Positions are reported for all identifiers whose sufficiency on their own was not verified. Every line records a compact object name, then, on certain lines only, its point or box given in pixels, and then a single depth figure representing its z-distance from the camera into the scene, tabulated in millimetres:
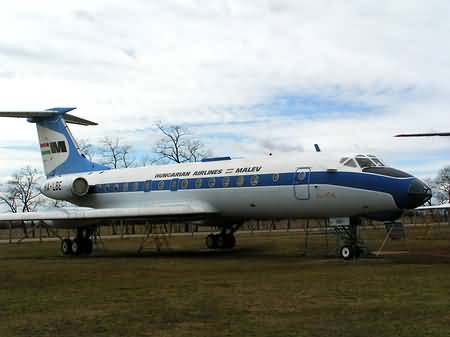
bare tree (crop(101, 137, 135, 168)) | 67762
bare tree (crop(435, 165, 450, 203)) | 116688
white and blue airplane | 18422
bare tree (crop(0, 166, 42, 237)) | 85750
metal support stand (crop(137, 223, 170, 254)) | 26488
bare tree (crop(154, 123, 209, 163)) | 64188
